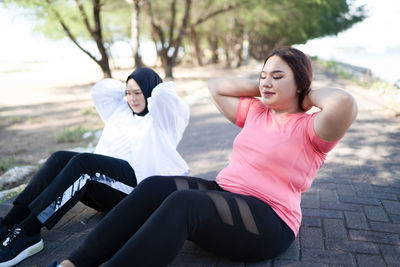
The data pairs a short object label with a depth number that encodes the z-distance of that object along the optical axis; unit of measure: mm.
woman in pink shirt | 1674
